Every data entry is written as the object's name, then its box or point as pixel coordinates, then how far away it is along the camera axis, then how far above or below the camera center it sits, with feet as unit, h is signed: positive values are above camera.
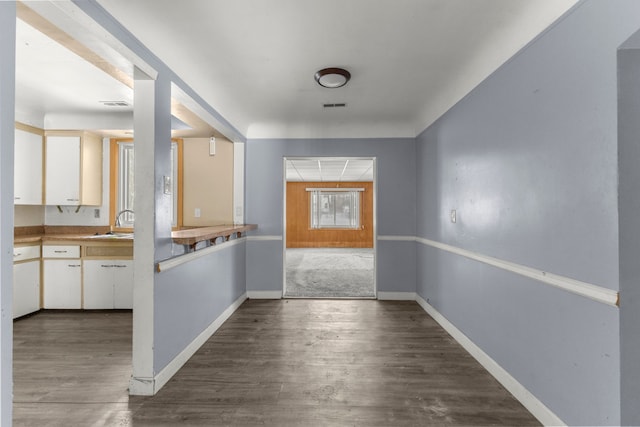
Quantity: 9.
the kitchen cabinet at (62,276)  12.53 -2.42
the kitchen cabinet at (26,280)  11.74 -2.48
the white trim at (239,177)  14.62 +1.76
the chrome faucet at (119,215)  14.06 +0.00
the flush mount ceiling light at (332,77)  9.01 +4.05
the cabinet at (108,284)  12.57 -2.76
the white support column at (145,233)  7.07 -0.40
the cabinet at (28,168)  12.42 +1.90
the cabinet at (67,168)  13.26 +1.99
